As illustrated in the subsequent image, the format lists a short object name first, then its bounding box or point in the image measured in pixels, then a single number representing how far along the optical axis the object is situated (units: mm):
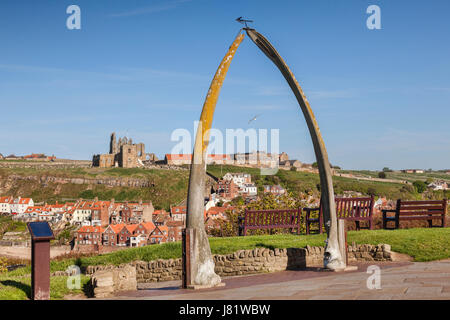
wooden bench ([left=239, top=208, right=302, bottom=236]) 15414
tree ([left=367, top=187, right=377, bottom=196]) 99375
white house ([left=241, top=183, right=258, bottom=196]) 106275
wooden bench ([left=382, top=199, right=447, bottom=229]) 14781
